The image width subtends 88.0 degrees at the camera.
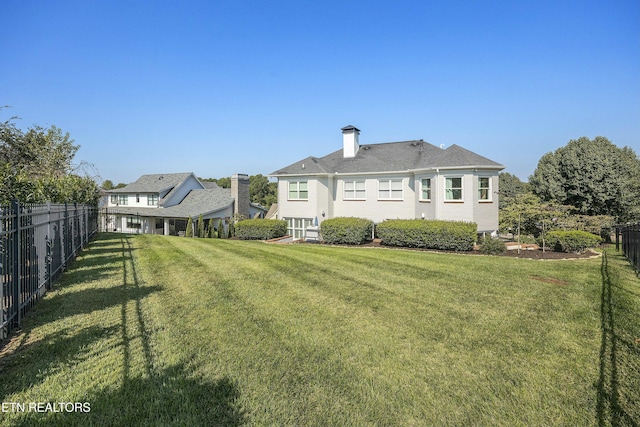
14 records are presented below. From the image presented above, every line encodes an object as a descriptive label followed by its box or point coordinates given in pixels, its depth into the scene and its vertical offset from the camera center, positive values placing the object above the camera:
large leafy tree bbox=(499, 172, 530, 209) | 48.49 +4.05
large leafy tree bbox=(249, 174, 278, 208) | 70.31 +4.39
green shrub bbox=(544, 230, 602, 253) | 14.45 -1.38
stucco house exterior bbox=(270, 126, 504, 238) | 18.14 +1.54
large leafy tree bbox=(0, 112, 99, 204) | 8.25 +2.85
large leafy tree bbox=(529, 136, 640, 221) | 26.67 +2.46
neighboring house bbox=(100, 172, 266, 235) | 33.00 +0.62
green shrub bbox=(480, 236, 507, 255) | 14.70 -1.69
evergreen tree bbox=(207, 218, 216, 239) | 28.26 -1.92
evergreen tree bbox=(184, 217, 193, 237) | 29.45 -1.73
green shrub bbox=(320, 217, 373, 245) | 18.38 -1.20
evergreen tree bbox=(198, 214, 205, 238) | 29.49 -1.57
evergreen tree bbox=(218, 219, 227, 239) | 27.70 -1.81
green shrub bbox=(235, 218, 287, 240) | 22.02 -1.30
